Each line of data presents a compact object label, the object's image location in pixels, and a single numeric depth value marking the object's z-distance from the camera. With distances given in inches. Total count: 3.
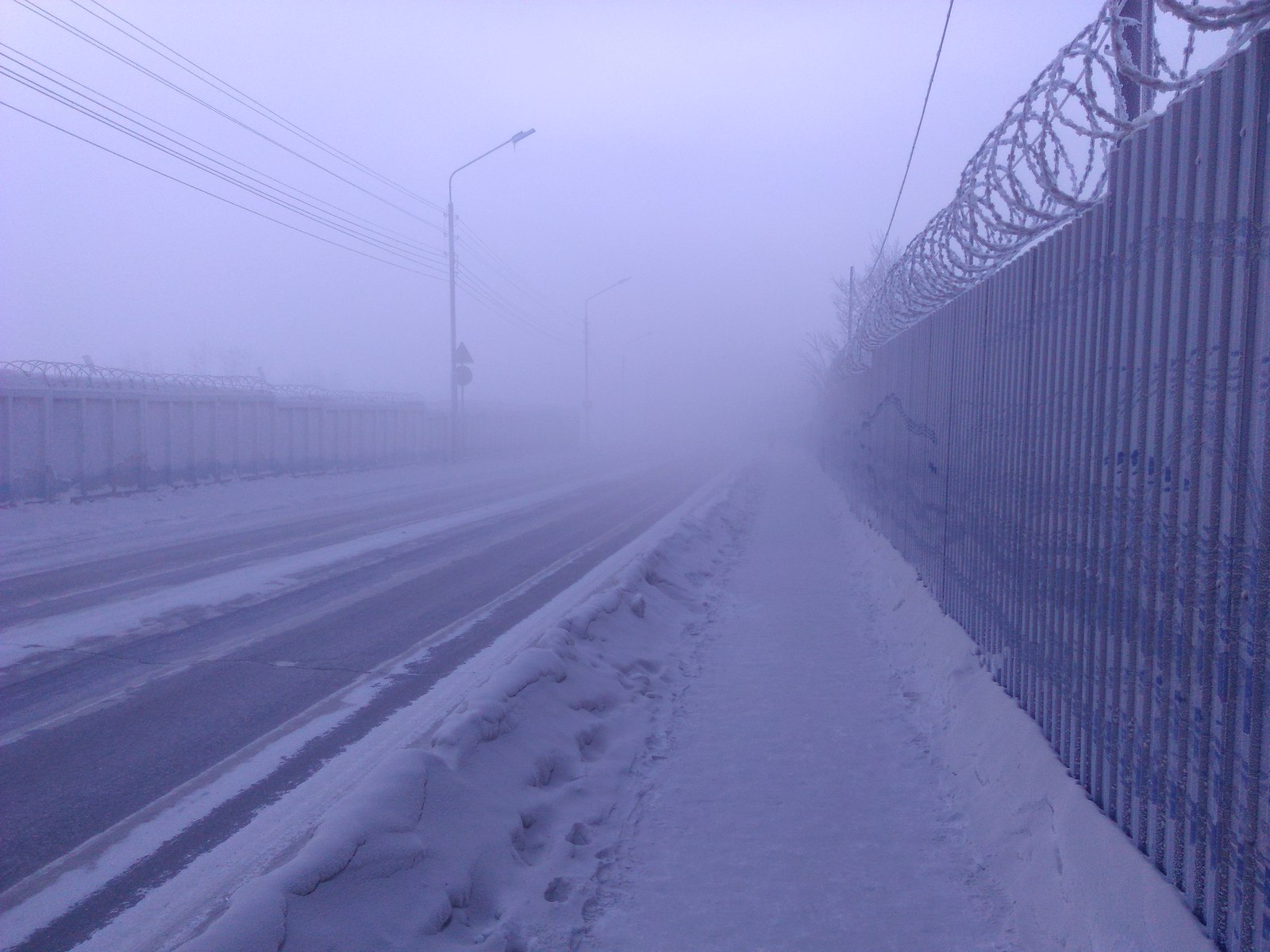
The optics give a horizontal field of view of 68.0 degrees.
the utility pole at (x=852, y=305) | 1176.8
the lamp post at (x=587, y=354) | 2095.5
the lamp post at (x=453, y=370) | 1270.9
